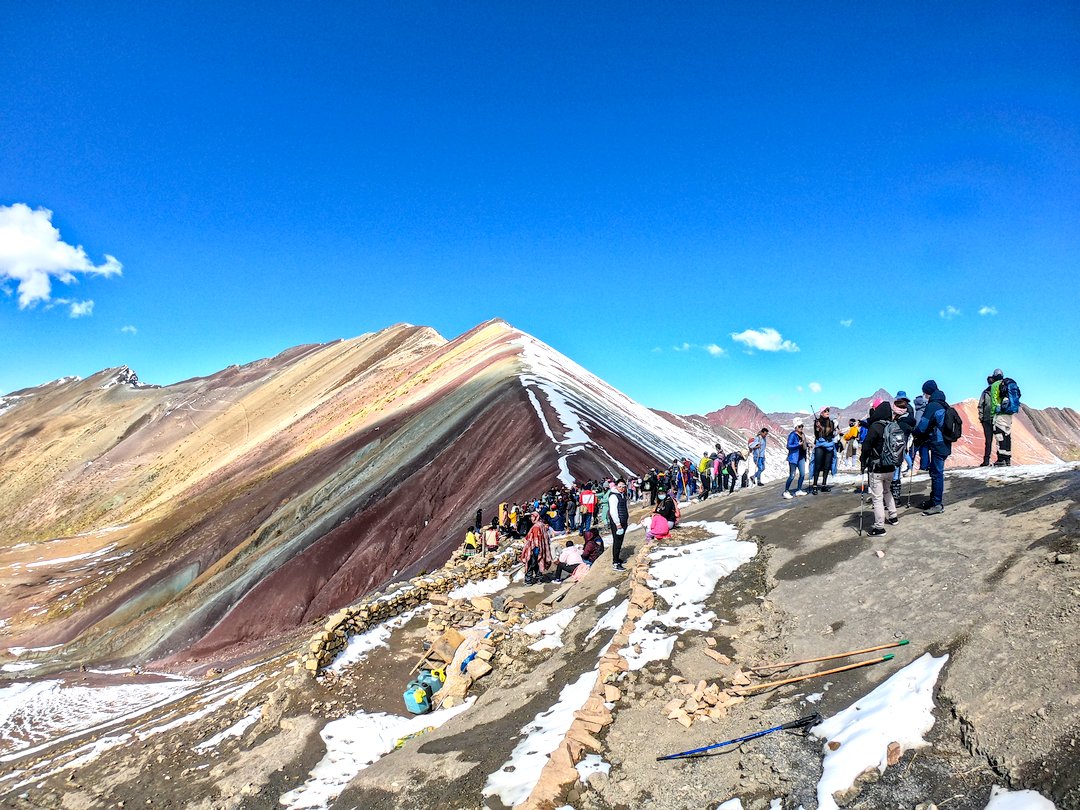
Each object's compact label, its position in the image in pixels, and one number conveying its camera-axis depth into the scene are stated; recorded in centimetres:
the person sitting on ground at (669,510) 1477
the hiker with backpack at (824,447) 1387
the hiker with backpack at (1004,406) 1122
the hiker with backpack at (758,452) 1915
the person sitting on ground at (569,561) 1525
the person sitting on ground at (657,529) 1388
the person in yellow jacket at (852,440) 1509
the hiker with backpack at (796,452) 1497
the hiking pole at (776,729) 606
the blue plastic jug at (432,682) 1084
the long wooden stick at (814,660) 678
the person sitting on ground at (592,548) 1505
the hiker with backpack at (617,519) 1266
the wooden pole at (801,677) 663
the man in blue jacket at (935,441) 977
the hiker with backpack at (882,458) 955
